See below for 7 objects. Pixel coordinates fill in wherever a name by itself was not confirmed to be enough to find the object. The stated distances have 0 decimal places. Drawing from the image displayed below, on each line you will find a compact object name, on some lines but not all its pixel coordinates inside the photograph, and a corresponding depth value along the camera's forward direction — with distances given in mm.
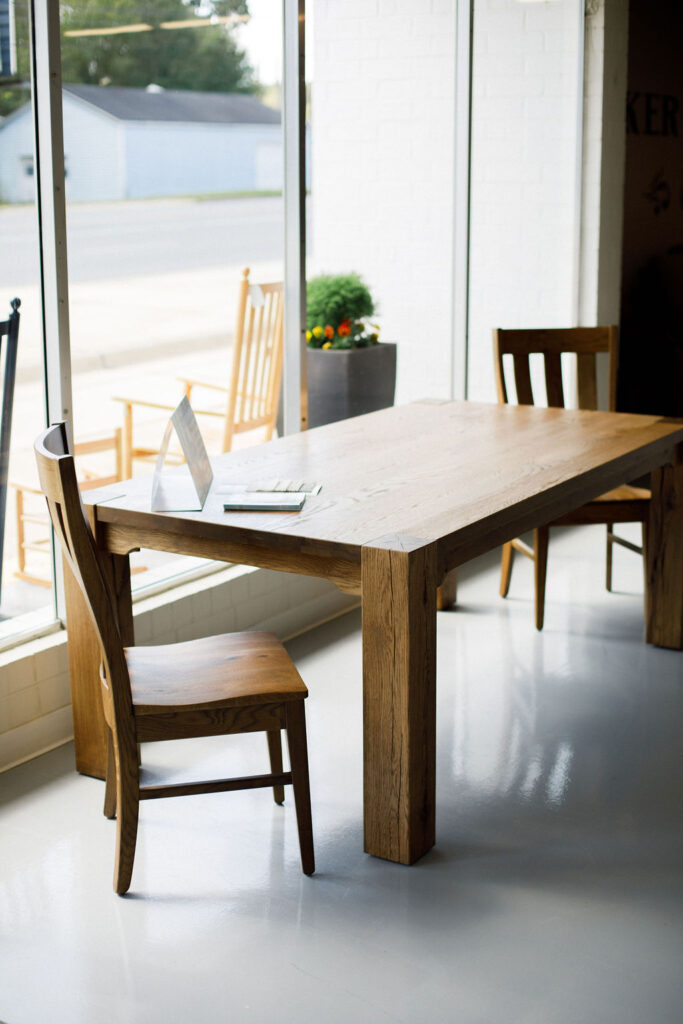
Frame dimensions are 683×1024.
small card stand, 2643
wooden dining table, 2439
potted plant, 4344
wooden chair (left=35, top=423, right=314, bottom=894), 2250
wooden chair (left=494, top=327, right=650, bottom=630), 4176
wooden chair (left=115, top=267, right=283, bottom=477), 4062
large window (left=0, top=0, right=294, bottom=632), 3100
